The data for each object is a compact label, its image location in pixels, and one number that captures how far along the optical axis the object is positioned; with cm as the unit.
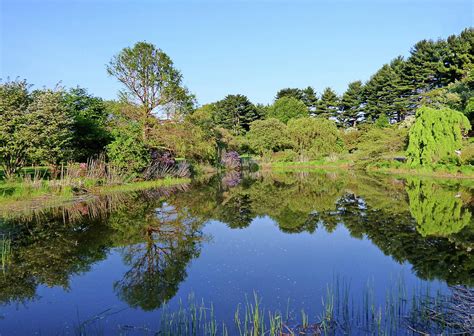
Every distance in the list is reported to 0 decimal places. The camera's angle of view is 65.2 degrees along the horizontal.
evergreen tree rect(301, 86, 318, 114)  6989
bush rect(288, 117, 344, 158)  4669
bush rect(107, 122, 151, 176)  2270
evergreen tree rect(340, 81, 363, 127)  6347
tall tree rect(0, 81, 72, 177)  1844
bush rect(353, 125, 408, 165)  3575
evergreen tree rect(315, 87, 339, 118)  6550
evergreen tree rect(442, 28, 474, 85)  4522
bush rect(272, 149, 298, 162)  4772
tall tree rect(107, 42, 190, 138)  2480
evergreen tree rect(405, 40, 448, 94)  5081
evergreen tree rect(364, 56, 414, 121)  5662
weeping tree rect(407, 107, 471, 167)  2839
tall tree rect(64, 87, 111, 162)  2368
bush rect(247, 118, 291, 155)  4806
